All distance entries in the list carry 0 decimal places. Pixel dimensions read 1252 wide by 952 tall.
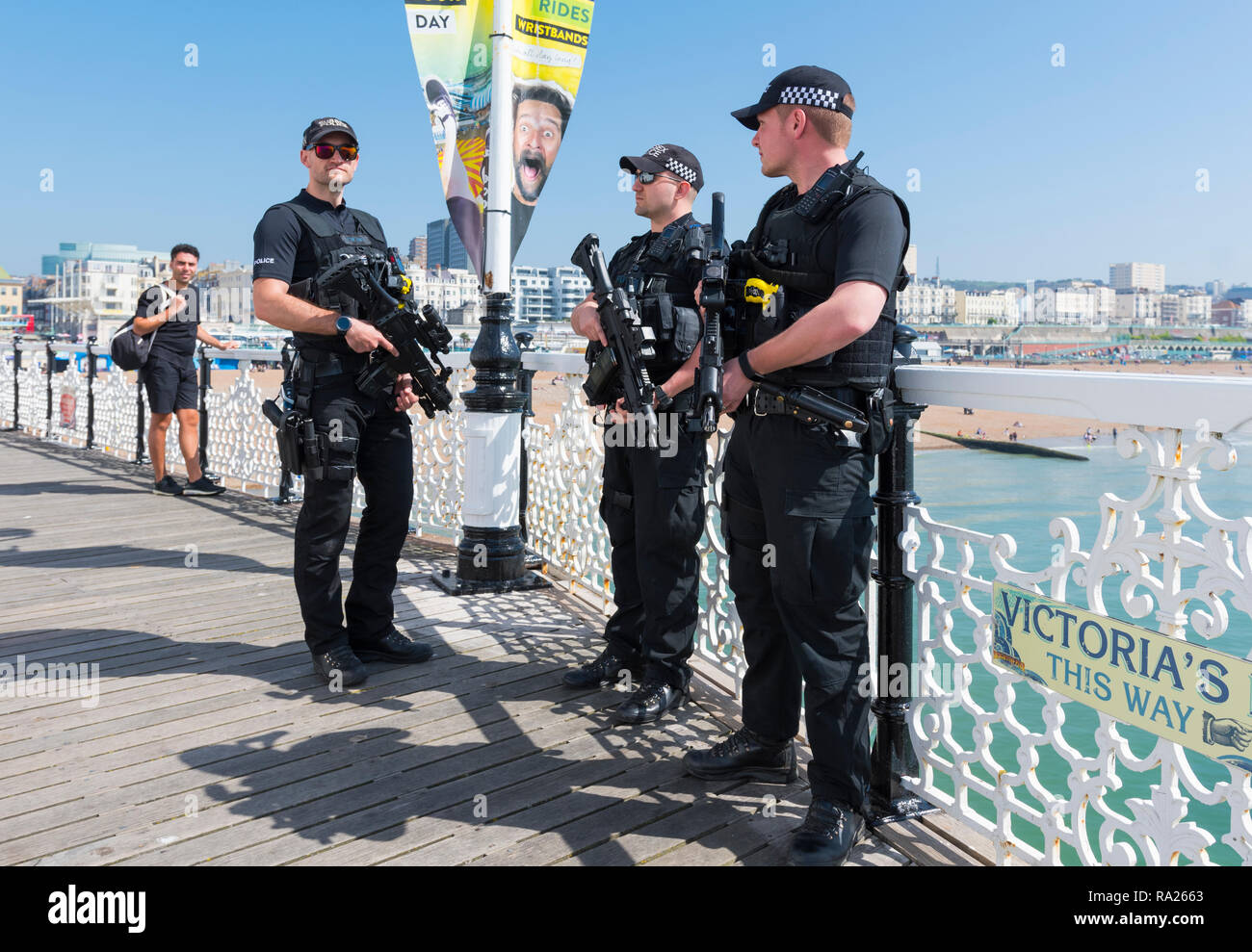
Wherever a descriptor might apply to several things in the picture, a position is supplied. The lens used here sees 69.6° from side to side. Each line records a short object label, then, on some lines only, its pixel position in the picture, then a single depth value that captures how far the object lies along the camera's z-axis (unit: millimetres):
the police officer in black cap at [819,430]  2240
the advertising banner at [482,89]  5355
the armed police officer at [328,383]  3377
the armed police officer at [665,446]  3068
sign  1660
